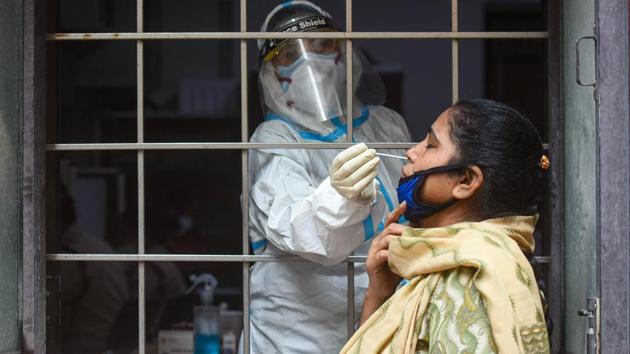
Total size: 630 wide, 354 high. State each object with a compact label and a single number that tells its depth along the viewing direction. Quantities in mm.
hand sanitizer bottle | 3143
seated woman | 1639
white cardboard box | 3281
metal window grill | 2334
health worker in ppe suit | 2307
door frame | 1981
